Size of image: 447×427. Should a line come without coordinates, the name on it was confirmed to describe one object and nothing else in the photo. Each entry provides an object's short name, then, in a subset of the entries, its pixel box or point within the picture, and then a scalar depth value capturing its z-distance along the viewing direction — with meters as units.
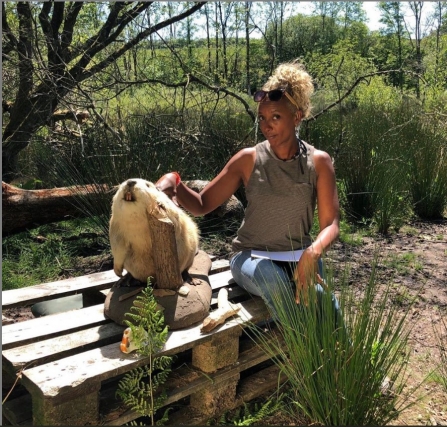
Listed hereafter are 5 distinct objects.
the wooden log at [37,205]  4.52
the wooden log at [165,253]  2.16
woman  2.51
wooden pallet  1.77
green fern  1.88
